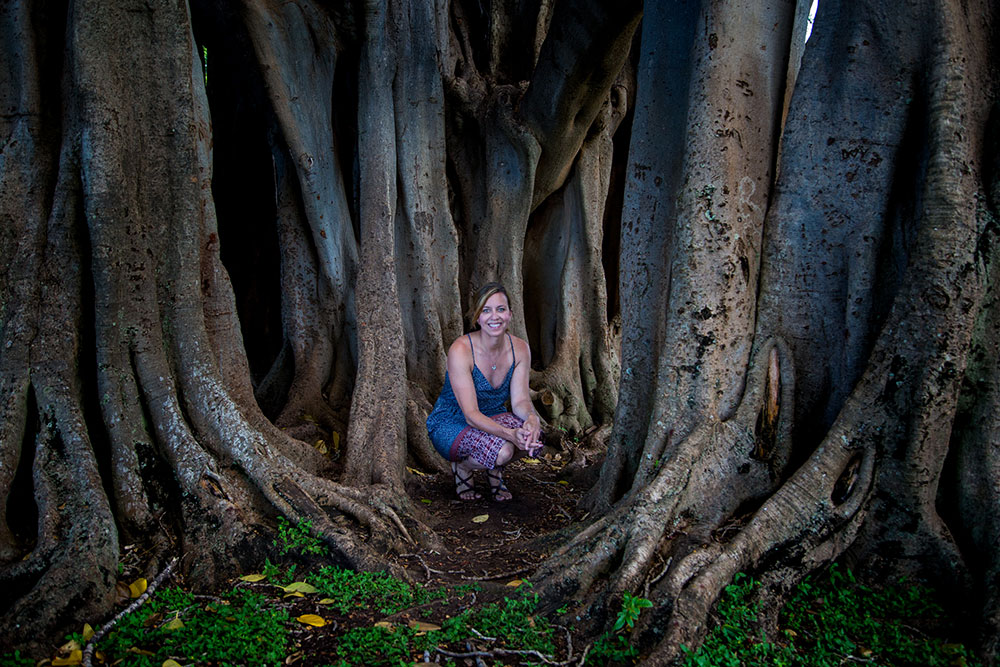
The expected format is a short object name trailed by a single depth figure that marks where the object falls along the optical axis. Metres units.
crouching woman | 3.73
